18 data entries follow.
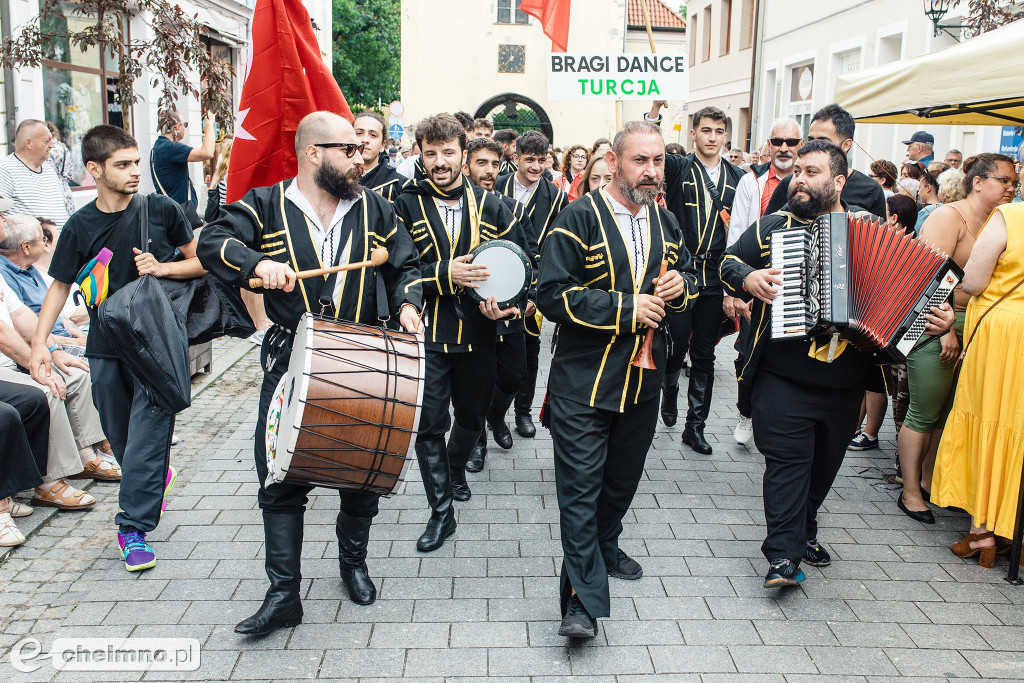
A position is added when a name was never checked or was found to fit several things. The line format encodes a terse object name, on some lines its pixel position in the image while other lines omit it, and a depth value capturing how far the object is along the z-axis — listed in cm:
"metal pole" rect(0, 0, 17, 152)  899
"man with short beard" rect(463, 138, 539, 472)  511
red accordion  373
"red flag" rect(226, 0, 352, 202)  491
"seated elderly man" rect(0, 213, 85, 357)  543
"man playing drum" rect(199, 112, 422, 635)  354
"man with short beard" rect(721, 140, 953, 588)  398
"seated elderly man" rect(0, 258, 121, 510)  493
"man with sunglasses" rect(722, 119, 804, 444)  624
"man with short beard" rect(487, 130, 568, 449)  621
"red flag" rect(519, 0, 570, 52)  983
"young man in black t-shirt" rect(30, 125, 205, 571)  427
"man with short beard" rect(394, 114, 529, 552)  452
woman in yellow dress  438
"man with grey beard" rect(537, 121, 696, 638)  364
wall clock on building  3562
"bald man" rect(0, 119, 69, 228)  780
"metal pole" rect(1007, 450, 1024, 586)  428
